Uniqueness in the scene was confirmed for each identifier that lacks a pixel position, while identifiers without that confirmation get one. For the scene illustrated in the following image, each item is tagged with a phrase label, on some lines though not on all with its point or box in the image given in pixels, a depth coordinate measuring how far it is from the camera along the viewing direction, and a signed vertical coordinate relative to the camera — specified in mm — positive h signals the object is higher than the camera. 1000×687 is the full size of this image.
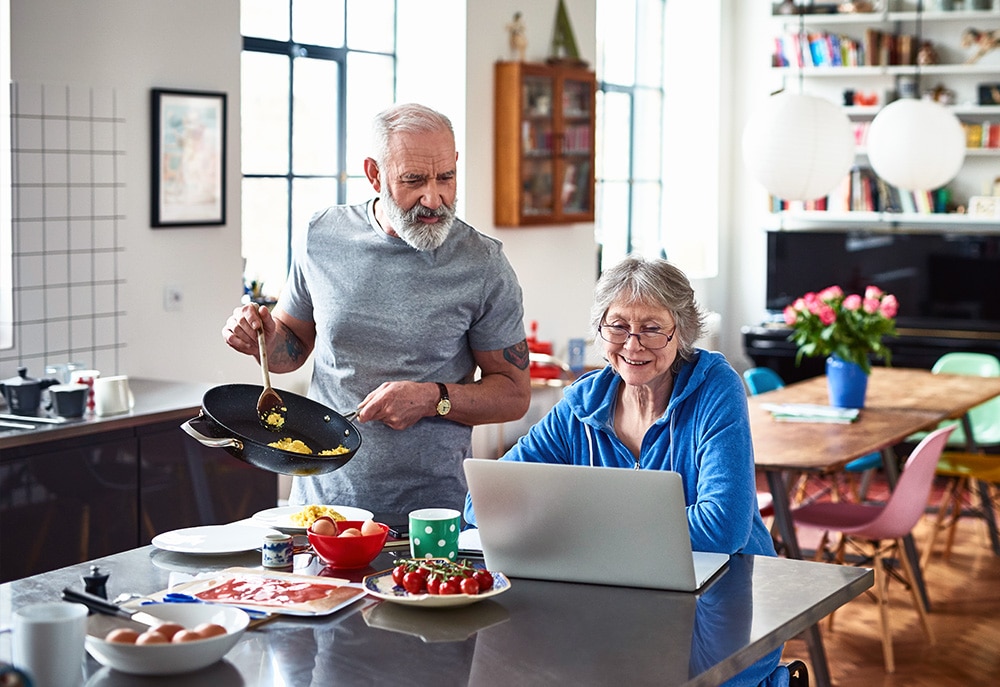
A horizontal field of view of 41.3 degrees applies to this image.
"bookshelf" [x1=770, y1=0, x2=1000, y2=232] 7742 +1581
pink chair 4344 -595
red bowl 2211 -358
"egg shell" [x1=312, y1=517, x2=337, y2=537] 2254 -328
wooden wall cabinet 6406 +962
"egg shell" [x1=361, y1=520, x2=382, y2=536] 2259 -331
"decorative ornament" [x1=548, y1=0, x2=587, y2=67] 6781 +1524
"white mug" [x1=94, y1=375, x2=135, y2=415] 3773 -180
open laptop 2053 -297
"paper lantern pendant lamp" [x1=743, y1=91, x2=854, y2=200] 4984 +741
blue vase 5047 -164
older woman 2363 -143
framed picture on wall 4562 +622
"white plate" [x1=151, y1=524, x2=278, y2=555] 2291 -364
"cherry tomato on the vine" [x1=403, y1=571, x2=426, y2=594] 2020 -378
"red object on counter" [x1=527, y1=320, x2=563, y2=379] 6168 -158
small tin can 2211 -364
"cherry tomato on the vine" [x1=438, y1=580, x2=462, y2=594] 1997 -380
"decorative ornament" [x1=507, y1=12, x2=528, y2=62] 6461 +1462
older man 2672 +28
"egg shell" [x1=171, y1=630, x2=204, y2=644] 1710 -392
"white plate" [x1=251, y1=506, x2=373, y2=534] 2443 -342
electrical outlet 4641 +127
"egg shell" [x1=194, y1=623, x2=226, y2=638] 1736 -390
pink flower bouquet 5051 +58
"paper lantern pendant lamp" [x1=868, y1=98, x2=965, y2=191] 5559 +829
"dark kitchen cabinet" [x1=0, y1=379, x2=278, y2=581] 3484 -433
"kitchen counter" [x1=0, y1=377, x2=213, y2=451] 3490 -233
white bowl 1681 -411
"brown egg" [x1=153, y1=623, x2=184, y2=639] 1734 -389
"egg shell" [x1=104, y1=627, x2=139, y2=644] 1699 -391
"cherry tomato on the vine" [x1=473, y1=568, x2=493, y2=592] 2031 -374
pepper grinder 2016 -381
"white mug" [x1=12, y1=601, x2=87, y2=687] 1624 -387
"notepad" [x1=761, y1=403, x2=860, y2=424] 4887 -276
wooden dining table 4191 -309
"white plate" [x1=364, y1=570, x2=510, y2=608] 1971 -391
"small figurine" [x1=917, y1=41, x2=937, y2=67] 7789 +1675
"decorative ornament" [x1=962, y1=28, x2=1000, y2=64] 7703 +1751
